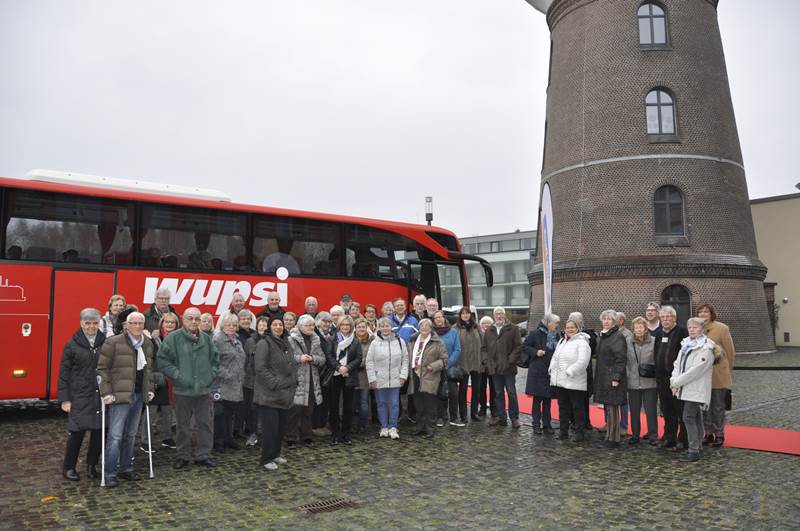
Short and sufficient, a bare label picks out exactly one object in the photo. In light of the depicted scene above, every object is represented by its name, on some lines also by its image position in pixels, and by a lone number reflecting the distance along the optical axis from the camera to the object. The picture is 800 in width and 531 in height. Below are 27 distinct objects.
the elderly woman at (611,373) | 8.40
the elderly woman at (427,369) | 9.20
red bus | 9.64
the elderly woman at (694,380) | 7.70
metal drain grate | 5.72
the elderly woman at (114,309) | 7.98
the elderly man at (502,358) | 9.77
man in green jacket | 7.13
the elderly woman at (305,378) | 8.23
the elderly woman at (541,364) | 9.29
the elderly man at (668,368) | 8.20
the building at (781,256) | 29.20
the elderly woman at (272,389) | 7.20
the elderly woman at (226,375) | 7.96
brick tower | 22.36
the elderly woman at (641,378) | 8.51
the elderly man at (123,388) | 6.47
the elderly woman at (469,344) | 10.06
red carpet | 8.19
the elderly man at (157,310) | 8.47
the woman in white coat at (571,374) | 8.62
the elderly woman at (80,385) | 6.48
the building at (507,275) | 62.03
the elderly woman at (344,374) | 8.70
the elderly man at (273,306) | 8.96
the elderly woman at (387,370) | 9.07
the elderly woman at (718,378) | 8.30
